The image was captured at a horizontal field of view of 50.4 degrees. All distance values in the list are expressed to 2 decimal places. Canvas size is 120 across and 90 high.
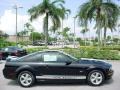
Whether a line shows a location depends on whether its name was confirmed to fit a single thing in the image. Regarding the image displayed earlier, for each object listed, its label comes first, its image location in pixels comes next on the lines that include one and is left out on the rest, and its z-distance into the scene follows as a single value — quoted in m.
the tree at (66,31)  35.96
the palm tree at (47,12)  16.29
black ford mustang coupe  4.83
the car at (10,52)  11.42
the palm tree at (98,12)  14.49
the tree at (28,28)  42.68
